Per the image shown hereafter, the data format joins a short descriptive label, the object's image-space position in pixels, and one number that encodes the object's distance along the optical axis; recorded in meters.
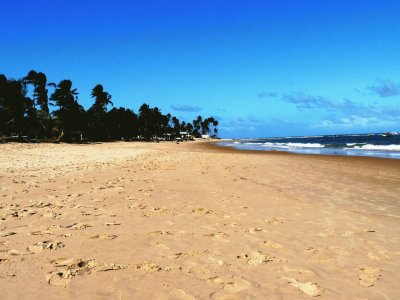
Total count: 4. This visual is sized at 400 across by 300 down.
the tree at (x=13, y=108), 51.16
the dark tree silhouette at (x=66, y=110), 62.06
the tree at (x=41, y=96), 61.84
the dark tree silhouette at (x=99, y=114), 80.94
